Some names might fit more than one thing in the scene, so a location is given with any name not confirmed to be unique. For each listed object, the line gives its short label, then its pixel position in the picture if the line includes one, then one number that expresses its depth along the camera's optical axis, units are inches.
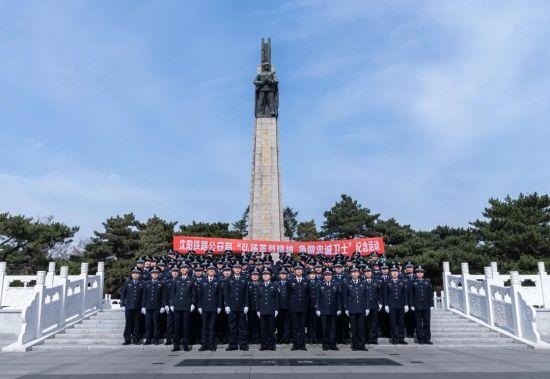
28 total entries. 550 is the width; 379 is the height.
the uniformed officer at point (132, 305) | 354.0
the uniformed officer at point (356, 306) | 333.1
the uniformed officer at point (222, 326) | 360.8
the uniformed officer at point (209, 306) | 328.8
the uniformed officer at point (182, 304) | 330.0
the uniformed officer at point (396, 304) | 356.5
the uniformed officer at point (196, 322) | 354.0
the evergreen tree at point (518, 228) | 935.7
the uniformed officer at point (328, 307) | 331.0
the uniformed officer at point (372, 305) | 350.3
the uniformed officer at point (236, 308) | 331.9
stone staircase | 346.6
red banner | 632.4
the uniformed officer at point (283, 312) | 339.3
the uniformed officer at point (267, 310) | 329.4
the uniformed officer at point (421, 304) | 356.8
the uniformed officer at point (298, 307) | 328.5
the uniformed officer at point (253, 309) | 343.9
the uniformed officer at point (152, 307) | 350.3
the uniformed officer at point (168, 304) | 347.9
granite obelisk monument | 694.5
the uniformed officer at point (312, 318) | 345.1
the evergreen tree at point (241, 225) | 1838.3
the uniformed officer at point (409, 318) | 376.6
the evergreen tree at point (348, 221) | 1342.3
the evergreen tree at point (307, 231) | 1577.3
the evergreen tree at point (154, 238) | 1115.3
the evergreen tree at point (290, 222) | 1926.7
